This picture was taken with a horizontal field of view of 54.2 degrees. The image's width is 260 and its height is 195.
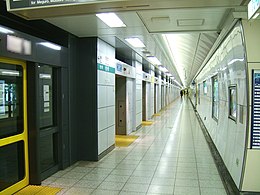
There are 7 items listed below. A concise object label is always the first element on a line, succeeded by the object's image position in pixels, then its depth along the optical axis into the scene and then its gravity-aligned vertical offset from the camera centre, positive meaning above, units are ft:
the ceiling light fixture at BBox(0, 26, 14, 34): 11.02 +2.70
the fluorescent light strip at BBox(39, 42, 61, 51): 14.50 +2.70
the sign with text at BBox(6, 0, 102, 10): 7.77 +2.77
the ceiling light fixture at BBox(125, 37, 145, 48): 19.44 +3.95
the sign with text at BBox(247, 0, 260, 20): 6.75 +2.32
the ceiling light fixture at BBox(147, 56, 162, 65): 31.11 +4.11
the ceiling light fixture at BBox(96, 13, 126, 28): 13.26 +3.94
